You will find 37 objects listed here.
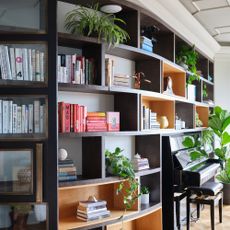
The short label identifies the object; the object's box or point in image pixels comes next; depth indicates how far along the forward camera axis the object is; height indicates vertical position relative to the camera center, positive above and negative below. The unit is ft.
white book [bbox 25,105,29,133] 7.55 +0.19
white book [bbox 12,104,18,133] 7.47 +0.22
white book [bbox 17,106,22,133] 7.50 +0.18
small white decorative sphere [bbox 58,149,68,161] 8.69 -0.70
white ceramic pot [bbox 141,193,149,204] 11.20 -2.40
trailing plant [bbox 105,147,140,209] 9.77 -1.34
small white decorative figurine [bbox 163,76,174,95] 12.83 +1.61
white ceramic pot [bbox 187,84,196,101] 15.04 +1.55
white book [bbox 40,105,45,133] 7.57 +0.22
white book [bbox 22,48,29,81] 7.54 +1.43
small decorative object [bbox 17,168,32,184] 7.44 -1.08
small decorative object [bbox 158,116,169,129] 12.52 +0.15
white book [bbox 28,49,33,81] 7.56 +1.34
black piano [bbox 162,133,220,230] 12.11 -1.85
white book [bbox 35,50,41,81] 7.58 +1.34
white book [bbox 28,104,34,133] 7.56 +0.20
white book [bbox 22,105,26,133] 7.53 +0.25
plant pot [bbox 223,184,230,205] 17.92 -3.63
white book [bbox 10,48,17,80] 7.47 +1.42
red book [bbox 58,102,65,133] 8.41 +0.19
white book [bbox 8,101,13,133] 7.44 +0.23
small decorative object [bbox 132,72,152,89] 11.52 +1.65
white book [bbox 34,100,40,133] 7.57 +0.22
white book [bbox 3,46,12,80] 7.42 +1.44
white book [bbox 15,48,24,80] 7.50 +1.42
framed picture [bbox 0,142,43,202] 7.37 -0.93
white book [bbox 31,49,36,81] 7.57 +1.46
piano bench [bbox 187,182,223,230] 13.09 -2.79
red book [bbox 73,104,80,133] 8.70 +0.22
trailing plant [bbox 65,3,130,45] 9.03 +2.73
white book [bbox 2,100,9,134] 7.39 +0.22
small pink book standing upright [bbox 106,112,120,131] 9.61 +0.16
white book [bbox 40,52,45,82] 7.59 +1.49
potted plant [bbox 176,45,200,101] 14.42 +2.77
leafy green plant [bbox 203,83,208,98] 18.21 +1.91
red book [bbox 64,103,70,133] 8.52 +0.22
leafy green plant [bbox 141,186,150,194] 11.30 -2.14
